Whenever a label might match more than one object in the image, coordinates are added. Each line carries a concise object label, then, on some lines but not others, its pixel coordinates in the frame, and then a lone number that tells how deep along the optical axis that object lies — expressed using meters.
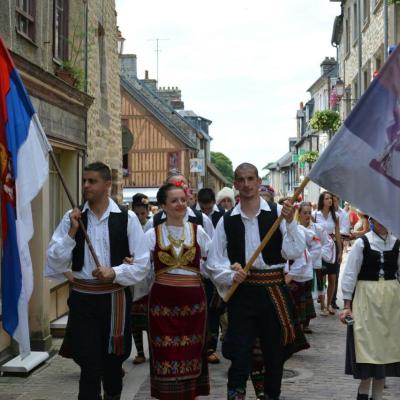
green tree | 117.45
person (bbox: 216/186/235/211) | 10.19
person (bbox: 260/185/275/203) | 8.93
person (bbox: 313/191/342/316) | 12.02
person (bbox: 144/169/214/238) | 7.82
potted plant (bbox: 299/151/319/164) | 36.22
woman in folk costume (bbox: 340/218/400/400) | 5.96
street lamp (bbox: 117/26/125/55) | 17.91
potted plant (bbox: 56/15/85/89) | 10.36
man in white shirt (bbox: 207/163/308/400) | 5.94
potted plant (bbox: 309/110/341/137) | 26.91
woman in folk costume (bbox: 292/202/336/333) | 9.73
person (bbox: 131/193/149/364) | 8.31
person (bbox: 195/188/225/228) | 9.43
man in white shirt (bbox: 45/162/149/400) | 5.59
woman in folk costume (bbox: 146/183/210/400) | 6.04
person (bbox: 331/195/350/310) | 12.75
